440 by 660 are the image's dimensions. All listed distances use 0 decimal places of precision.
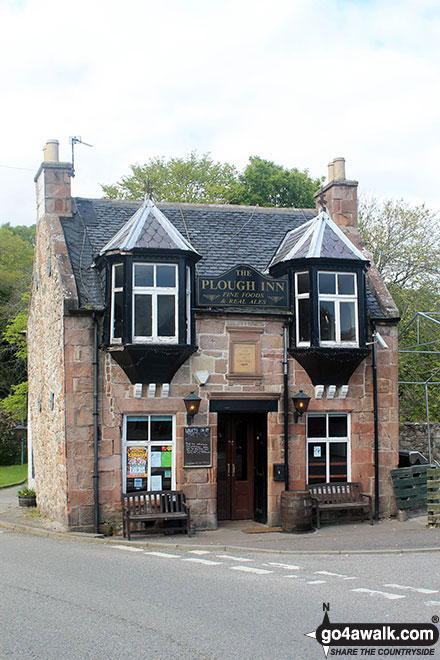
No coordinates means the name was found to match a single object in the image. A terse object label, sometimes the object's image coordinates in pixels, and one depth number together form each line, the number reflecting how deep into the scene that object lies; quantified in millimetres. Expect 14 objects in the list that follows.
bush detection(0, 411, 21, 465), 38156
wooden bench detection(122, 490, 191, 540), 15422
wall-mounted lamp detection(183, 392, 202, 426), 16016
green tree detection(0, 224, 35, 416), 38281
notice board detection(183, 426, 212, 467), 16312
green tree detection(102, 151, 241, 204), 40188
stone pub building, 15969
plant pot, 20562
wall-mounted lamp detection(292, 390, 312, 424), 16562
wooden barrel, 15758
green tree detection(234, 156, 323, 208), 38312
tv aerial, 19709
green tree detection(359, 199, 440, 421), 28922
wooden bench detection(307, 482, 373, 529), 16594
